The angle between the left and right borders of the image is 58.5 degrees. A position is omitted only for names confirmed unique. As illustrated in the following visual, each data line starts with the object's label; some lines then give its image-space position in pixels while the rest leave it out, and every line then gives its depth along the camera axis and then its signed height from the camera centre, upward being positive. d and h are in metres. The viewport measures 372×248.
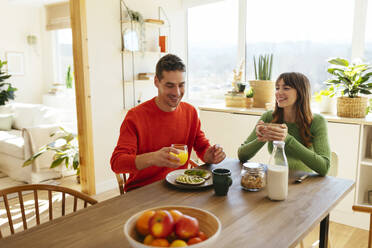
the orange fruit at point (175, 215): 0.85 -0.38
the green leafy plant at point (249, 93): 3.35 -0.26
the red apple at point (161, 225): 0.82 -0.39
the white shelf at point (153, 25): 3.78 +0.50
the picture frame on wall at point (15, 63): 6.54 +0.10
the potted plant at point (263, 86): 3.29 -0.19
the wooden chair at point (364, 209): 1.37 -0.59
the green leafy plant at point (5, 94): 5.36 -0.41
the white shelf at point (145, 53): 3.55 +0.17
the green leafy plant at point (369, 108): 2.77 -0.35
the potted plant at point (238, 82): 3.48 -0.16
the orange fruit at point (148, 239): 0.82 -0.42
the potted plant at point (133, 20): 3.55 +0.51
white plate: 1.43 -0.51
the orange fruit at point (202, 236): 0.84 -0.42
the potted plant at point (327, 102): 2.93 -0.31
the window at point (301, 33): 3.12 +0.34
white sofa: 3.73 -0.94
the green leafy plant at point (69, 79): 6.08 -0.20
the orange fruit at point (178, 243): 0.80 -0.42
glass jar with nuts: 1.42 -0.47
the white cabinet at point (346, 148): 2.61 -0.64
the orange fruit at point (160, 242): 0.81 -0.42
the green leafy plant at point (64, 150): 3.54 -0.90
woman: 1.67 -0.34
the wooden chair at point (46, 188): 1.33 -0.51
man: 1.73 -0.32
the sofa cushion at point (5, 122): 4.77 -0.77
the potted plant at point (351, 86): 2.58 -0.15
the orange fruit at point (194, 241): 0.81 -0.42
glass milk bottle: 1.30 -0.42
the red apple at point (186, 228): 0.82 -0.40
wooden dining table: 1.01 -0.52
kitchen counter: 2.56 -0.41
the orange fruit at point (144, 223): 0.87 -0.41
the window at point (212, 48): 3.98 +0.25
